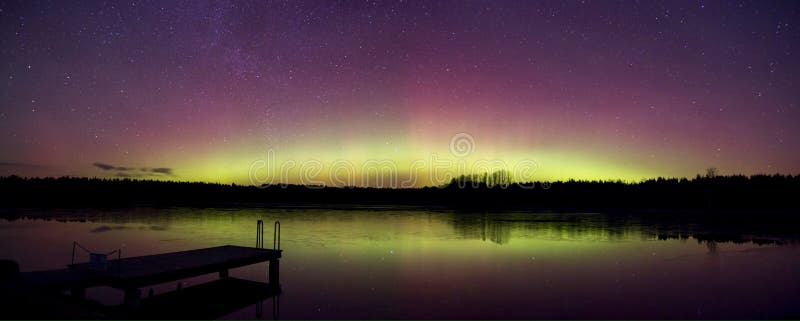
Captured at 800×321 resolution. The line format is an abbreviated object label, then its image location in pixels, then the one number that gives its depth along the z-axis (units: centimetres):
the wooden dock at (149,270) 1080
